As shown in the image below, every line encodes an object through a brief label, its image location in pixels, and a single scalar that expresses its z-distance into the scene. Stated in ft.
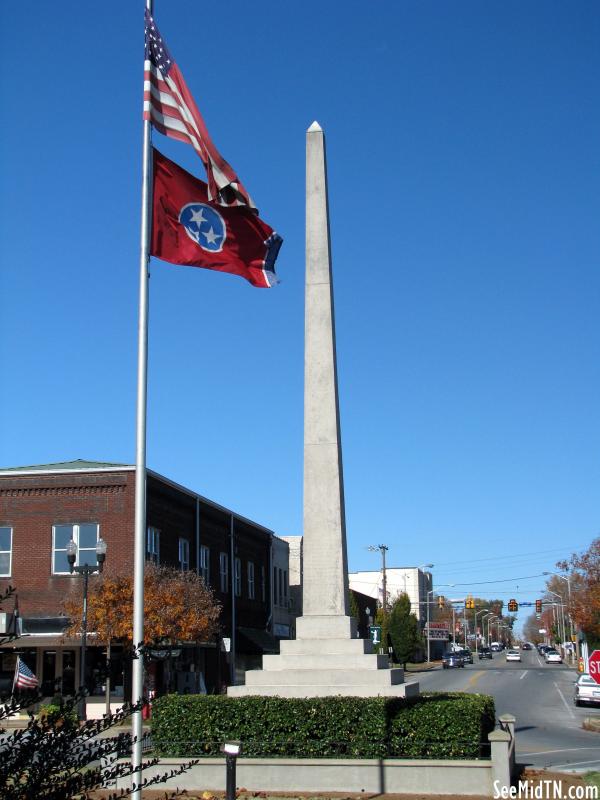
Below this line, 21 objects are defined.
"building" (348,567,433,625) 447.42
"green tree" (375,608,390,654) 242.74
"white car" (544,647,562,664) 328.29
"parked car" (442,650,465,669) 278.67
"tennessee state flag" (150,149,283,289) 43.65
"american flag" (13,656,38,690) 76.33
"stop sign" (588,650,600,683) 52.19
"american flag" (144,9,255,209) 43.86
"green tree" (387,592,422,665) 261.65
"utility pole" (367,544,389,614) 255.29
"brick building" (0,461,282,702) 120.98
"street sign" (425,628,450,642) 376.68
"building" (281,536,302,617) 237.04
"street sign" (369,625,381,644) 206.30
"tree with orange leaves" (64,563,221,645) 110.11
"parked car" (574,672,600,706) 128.47
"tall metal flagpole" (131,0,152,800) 35.94
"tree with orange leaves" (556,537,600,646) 187.11
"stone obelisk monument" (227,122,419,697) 53.21
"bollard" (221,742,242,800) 36.50
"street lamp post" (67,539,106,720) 98.22
